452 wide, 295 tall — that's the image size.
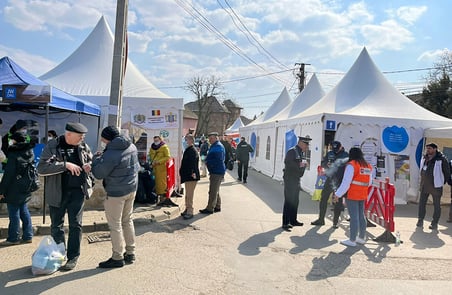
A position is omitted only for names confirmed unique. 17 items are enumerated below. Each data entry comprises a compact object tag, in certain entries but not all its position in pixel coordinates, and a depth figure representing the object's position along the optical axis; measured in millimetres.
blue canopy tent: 6656
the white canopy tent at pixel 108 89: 9672
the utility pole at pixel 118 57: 7301
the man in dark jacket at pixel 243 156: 13820
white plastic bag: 4121
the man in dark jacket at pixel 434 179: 7652
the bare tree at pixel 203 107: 66062
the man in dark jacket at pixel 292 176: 6922
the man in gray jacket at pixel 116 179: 4301
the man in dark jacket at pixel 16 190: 5062
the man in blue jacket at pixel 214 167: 7762
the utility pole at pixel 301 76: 33094
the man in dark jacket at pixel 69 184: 4285
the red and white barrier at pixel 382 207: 6453
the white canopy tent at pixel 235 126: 36538
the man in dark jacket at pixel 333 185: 6914
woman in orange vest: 5988
